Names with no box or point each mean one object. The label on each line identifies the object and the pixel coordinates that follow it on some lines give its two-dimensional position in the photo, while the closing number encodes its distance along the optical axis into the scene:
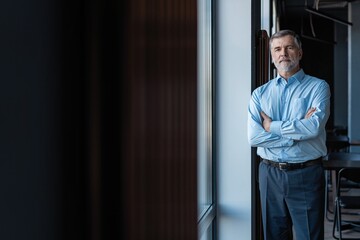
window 3.33
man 3.02
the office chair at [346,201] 4.16
